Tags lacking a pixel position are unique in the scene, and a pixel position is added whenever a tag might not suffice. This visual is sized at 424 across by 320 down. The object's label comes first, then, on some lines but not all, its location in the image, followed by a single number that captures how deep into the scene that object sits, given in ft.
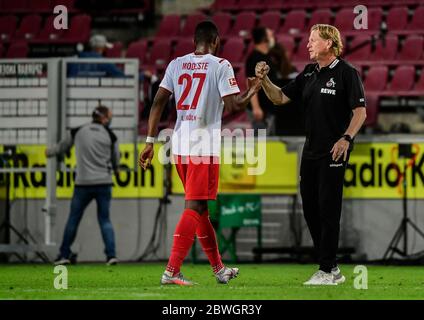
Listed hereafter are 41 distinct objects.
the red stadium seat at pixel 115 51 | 69.07
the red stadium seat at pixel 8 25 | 75.87
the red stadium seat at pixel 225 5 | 71.97
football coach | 31.01
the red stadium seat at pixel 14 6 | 77.66
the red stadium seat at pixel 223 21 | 70.13
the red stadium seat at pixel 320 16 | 66.38
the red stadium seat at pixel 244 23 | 69.77
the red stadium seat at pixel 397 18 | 65.36
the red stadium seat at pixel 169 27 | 71.00
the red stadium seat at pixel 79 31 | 71.92
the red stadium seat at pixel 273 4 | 70.49
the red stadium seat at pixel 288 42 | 63.77
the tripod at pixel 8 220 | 50.84
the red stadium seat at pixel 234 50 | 65.82
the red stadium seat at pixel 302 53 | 63.62
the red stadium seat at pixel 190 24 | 69.62
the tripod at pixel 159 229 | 50.75
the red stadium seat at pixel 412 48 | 62.34
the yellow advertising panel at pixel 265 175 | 48.34
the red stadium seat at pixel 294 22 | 67.51
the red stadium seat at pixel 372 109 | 56.65
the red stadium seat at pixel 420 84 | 59.52
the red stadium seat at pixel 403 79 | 59.98
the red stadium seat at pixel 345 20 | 65.67
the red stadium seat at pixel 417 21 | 64.85
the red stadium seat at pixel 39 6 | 77.46
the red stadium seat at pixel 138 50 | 68.44
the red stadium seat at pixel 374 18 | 64.80
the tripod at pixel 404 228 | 47.70
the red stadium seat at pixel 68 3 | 69.30
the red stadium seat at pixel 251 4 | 71.51
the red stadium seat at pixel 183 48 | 66.64
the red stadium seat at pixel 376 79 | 60.29
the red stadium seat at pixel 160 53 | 67.31
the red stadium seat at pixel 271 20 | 68.44
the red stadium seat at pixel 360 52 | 62.80
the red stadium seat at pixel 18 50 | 70.38
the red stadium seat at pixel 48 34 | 73.19
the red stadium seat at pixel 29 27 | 74.54
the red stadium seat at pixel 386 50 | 62.90
